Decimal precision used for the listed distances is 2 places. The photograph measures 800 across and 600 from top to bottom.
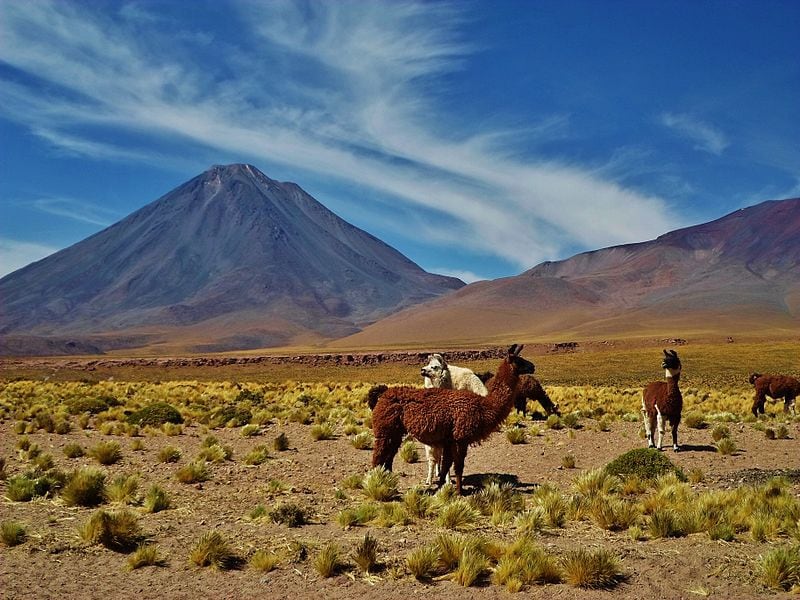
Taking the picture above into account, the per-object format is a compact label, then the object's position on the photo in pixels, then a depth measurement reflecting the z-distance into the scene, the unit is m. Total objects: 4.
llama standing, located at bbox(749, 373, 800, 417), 21.55
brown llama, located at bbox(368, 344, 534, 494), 10.12
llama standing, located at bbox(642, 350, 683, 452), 14.34
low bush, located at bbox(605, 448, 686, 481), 11.60
